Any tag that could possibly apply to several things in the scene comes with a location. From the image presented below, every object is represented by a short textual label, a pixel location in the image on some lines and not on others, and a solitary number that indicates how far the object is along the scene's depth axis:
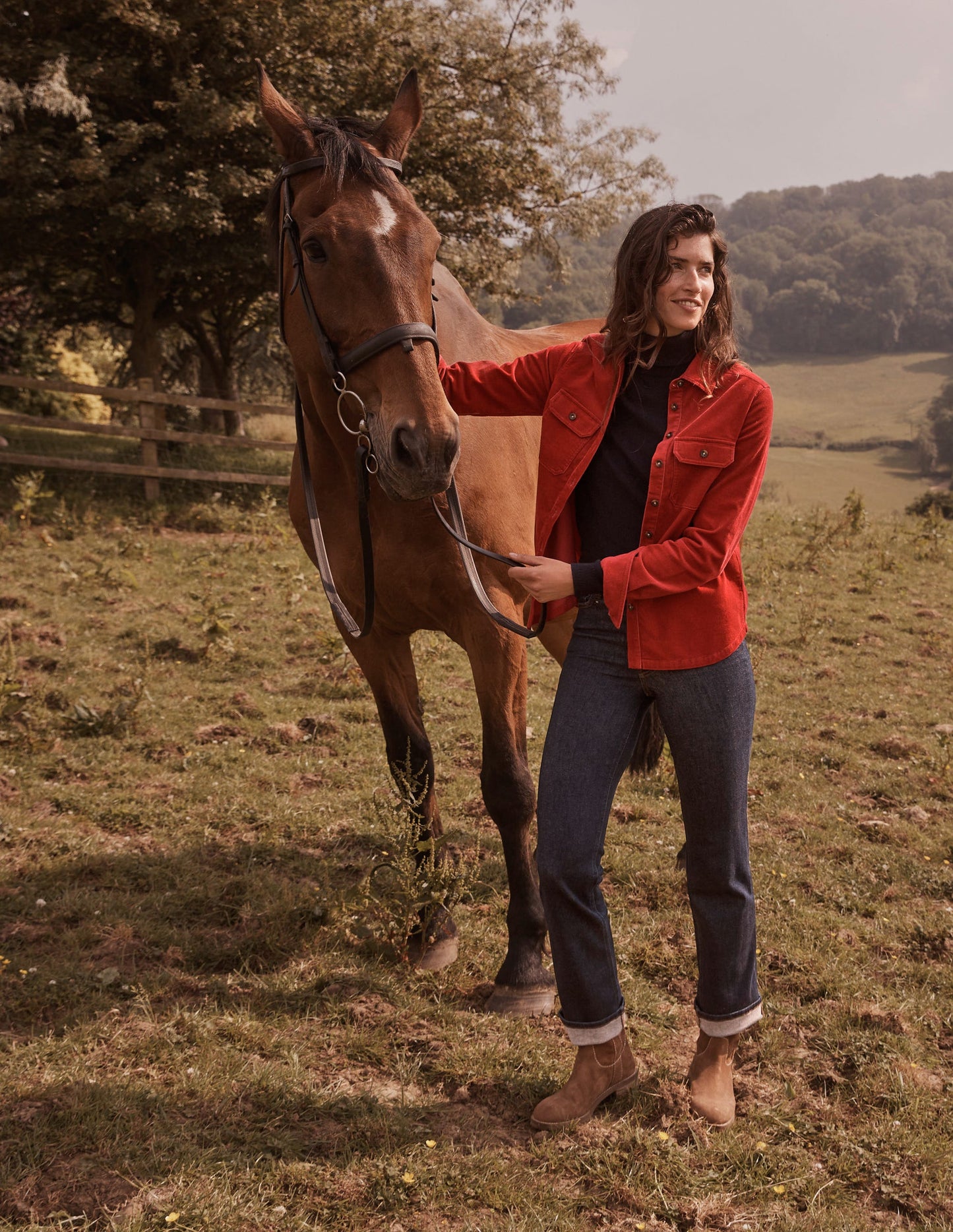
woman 1.96
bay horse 2.17
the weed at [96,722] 4.60
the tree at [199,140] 9.38
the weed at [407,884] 2.84
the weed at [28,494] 7.78
